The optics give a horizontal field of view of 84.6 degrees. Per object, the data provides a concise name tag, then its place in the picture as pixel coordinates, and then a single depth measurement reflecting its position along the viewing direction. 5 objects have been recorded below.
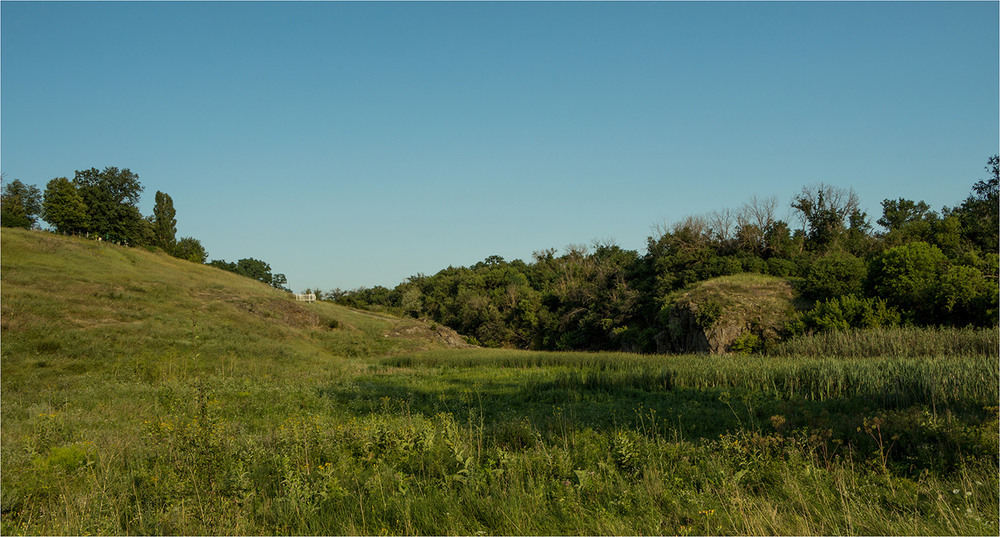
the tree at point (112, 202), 66.50
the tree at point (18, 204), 58.61
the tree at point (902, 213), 52.91
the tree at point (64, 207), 61.44
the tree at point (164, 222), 78.88
